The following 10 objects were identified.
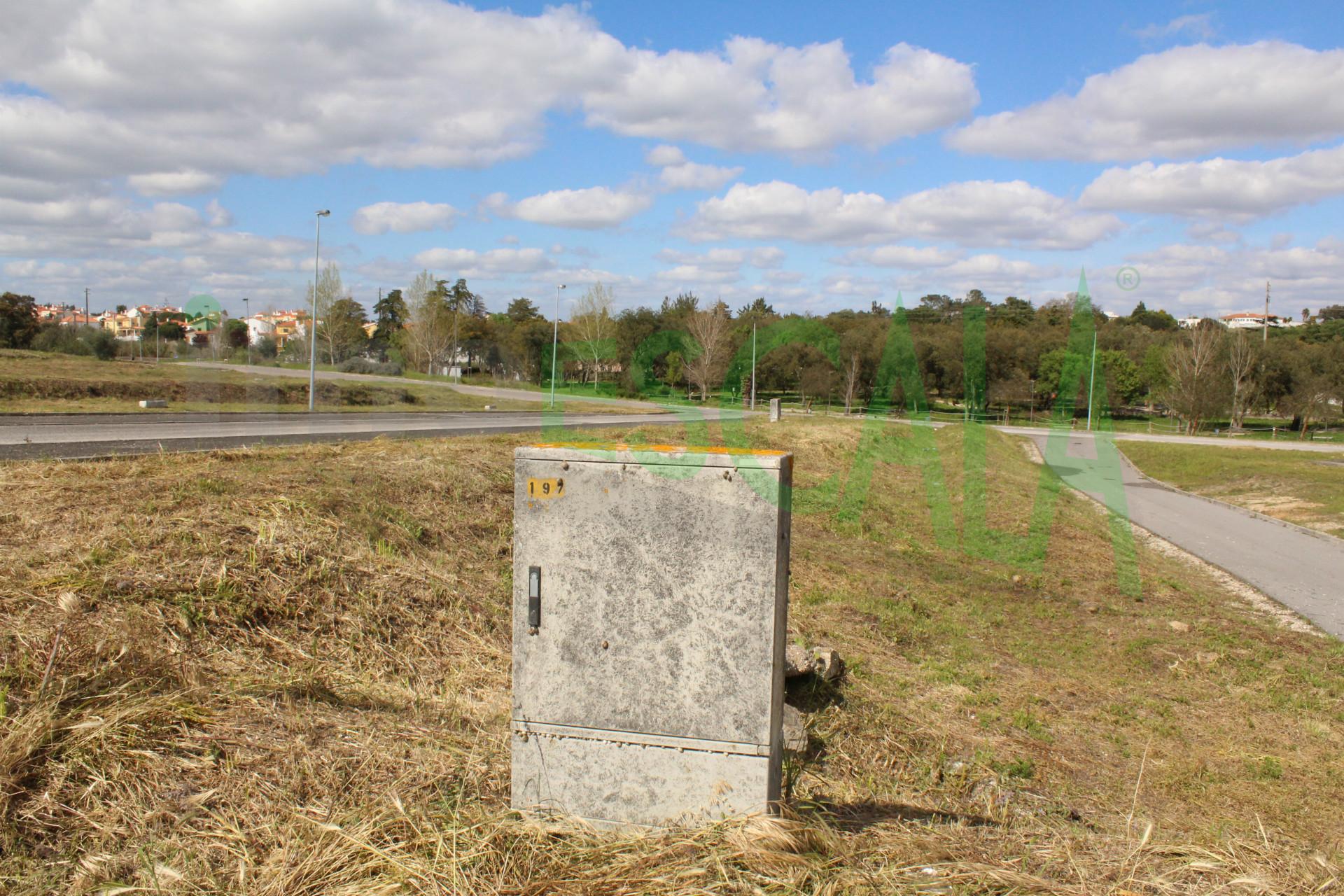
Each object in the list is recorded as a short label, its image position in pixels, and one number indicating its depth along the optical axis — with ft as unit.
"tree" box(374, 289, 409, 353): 238.68
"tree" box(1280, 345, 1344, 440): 202.49
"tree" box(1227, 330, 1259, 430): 202.80
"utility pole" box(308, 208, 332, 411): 102.81
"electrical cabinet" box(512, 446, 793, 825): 10.64
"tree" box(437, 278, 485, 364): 257.34
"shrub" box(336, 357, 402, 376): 173.99
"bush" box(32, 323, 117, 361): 177.68
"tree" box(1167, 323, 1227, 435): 182.19
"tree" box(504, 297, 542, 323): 205.31
